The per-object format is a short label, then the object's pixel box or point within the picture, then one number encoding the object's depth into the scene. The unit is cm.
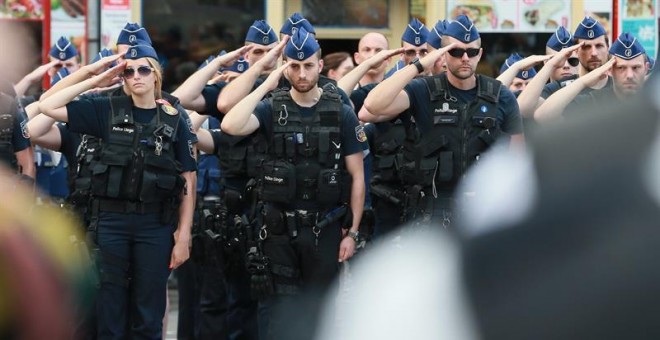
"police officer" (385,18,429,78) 1933
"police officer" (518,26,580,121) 1742
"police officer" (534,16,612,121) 1827
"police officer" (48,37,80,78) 2187
